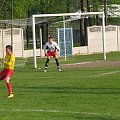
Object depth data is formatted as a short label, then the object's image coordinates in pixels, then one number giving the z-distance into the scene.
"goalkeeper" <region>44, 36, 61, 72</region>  25.50
